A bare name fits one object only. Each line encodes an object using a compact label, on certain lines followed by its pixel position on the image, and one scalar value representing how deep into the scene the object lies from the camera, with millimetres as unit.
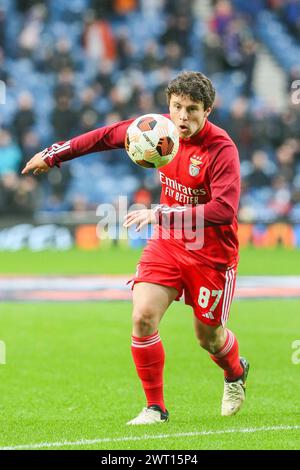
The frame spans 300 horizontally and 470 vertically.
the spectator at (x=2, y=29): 24047
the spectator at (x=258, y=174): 23250
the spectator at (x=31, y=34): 24109
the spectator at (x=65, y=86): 22906
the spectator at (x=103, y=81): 24016
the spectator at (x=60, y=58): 23500
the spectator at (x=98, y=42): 24719
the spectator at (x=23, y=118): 22281
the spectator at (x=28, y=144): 21891
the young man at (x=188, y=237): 6871
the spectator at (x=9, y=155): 21906
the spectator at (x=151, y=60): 24547
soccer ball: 6773
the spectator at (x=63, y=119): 22641
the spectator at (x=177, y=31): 25234
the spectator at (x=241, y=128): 23641
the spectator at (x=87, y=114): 22672
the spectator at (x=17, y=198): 21500
